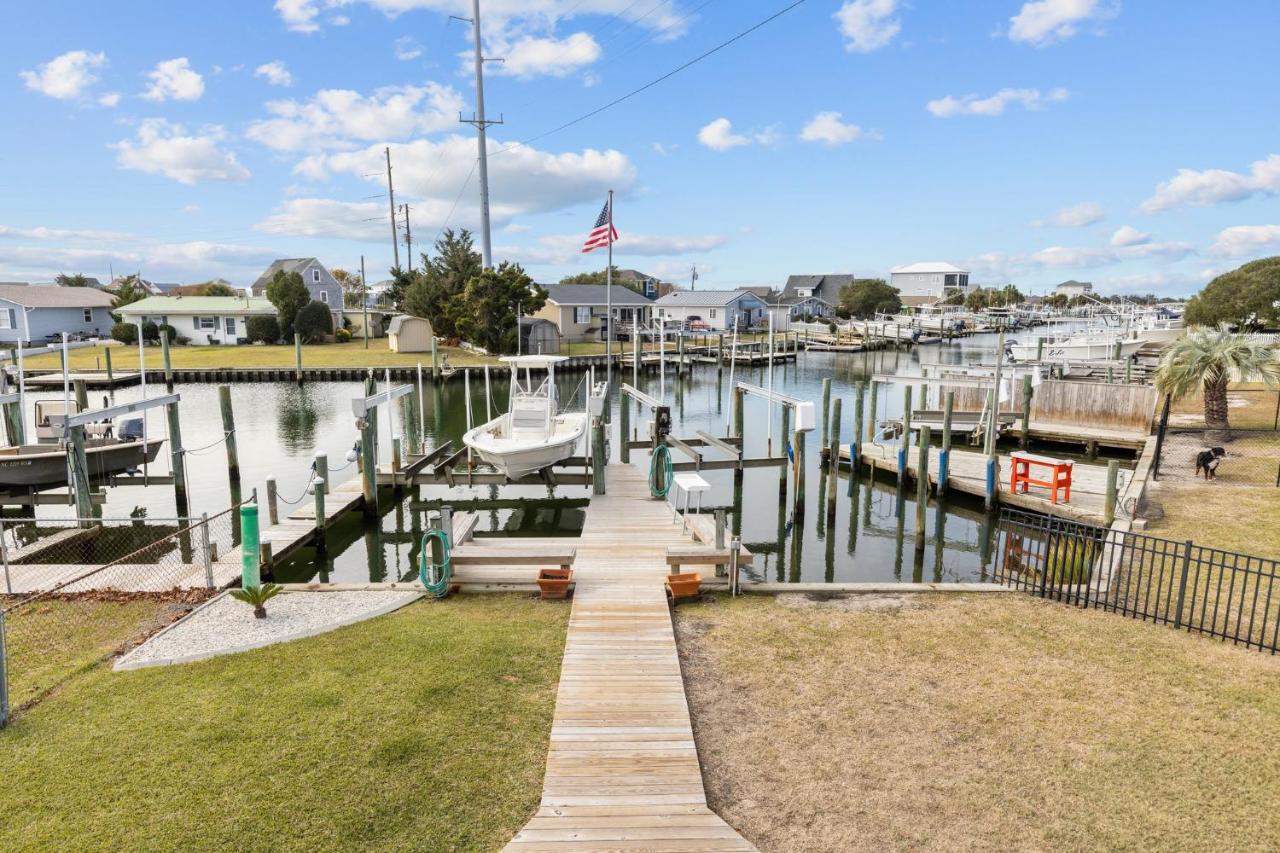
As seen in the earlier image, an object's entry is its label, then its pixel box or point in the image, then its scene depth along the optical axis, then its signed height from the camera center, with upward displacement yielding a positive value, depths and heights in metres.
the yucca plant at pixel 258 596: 9.97 -3.58
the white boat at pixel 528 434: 18.16 -2.74
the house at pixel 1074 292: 187.00 +10.18
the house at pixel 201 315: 63.81 +1.57
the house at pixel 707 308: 83.12 +2.69
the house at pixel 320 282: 77.62 +5.38
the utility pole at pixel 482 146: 56.44 +14.57
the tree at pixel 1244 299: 58.28 +2.59
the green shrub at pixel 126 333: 61.06 +0.03
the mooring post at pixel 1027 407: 27.80 -2.93
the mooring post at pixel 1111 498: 16.03 -3.67
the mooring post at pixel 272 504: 16.75 -3.93
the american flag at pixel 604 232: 27.14 +3.69
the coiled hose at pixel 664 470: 16.37 -3.13
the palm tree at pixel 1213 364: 22.23 -1.04
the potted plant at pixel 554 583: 10.84 -3.70
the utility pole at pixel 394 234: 80.36 +10.79
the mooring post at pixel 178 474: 19.42 -3.73
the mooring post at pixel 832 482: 19.39 -4.00
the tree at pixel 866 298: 102.50 +4.69
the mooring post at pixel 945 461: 20.67 -3.67
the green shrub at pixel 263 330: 63.22 +0.25
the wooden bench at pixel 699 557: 11.06 -3.40
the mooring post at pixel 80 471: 16.42 -3.10
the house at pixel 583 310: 67.75 +2.10
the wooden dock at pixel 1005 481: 18.05 -4.26
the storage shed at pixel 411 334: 58.56 -0.13
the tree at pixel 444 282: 58.78 +4.03
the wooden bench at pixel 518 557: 10.81 -3.34
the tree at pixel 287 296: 62.47 +3.16
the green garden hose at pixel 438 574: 10.86 -3.61
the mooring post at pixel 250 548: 10.84 -3.21
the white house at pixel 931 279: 149.50 +10.67
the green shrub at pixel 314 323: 63.88 +0.86
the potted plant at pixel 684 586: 10.87 -3.76
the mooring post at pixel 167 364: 41.19 -1.71
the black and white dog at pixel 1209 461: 18.52 -3.32
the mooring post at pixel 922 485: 17.47 -3.78
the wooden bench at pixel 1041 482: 18.53 -3.76
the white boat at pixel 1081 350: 50.56 -1.43
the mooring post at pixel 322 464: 17.92 -3.24
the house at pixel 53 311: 59.69 +1.94
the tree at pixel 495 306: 54.28 +1.94
